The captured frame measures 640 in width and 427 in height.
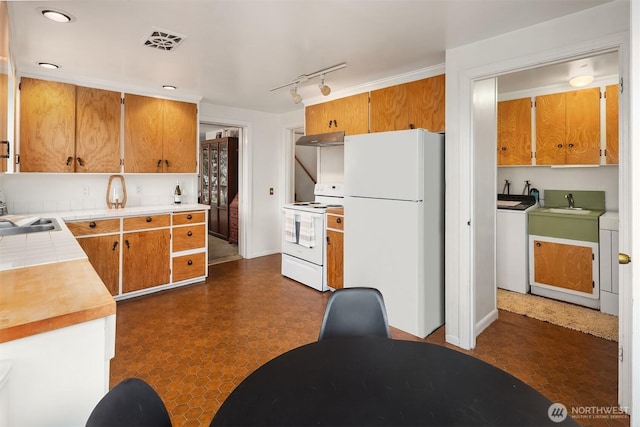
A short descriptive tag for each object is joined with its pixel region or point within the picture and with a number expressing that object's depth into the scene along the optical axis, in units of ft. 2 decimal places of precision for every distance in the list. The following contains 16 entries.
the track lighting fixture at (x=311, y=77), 10.50
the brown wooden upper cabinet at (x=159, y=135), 12.66
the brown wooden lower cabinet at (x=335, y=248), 12.24
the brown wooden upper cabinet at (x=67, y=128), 10.63
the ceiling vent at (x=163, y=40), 8.08
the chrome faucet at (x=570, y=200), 12.77
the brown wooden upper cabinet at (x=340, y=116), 12.54
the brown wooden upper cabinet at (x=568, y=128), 11.53
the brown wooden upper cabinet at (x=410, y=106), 10.21
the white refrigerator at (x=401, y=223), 8.94
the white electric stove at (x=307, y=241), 12.92
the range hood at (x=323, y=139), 12.95
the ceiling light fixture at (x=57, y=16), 7.04
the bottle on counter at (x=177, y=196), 14.44
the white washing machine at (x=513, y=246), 12.38
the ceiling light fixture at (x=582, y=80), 10.49
